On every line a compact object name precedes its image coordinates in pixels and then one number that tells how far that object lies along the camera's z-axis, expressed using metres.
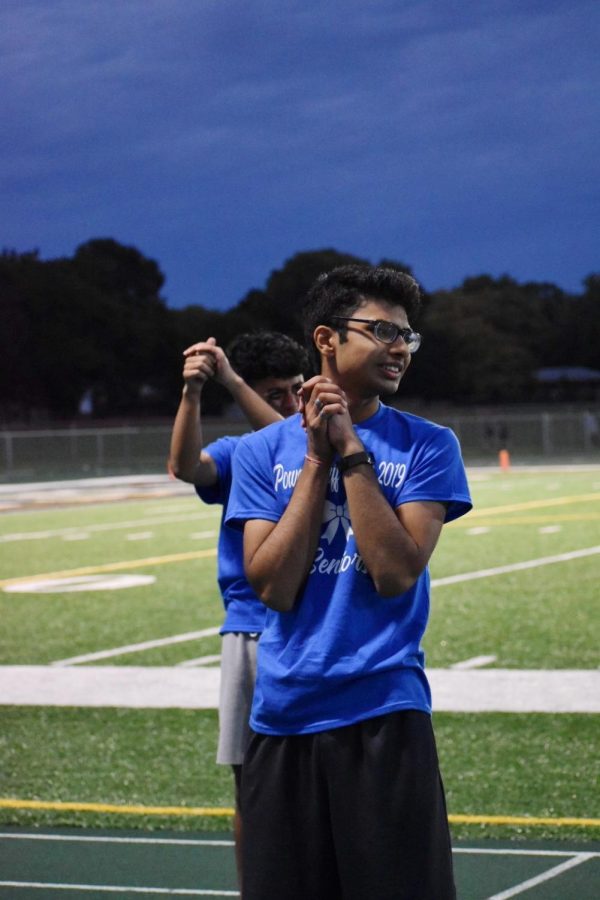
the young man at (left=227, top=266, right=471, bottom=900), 3.21
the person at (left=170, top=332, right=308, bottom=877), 4.73
